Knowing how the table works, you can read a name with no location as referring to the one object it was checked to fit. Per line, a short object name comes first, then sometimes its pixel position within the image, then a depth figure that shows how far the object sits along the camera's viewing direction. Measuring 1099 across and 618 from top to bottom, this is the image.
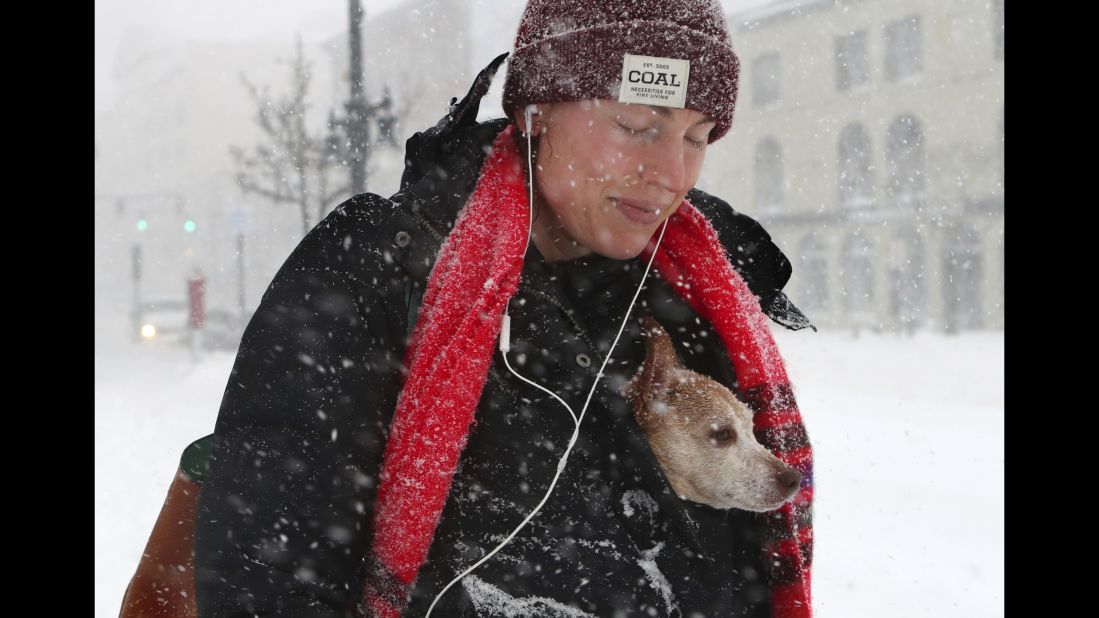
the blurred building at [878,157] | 16.19
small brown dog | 1.62
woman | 1.26
